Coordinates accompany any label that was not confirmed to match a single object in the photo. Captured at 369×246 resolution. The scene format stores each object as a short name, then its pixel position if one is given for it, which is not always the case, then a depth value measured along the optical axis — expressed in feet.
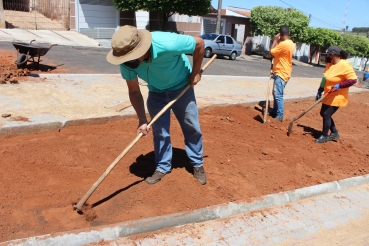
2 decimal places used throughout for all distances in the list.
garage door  67.51
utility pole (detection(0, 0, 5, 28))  55.65
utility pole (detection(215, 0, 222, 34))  74.54
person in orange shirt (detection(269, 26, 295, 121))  22.04
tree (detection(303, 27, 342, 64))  98.19
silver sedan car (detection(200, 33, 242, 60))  65.57
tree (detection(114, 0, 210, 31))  62.28
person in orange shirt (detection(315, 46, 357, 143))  18.76
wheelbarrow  27.02
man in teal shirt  9.95
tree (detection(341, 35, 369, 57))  117.86
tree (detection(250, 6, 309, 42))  89.97
